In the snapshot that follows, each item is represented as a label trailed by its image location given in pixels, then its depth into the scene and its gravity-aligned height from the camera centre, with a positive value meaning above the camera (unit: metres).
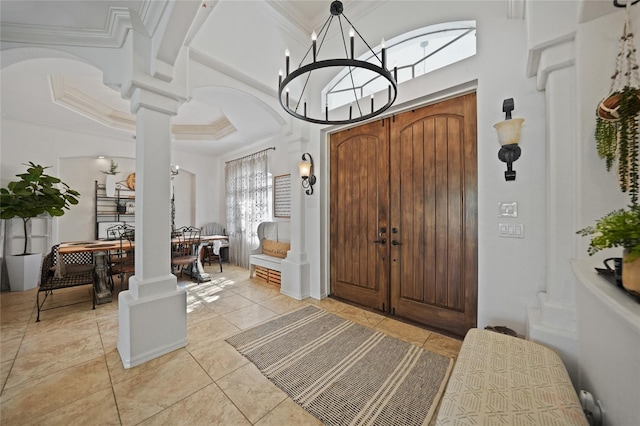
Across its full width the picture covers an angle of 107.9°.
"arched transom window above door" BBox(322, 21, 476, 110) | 2.31 +1.77
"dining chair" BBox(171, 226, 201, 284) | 3.93 -0.71
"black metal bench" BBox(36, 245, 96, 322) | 2.89 -0.84
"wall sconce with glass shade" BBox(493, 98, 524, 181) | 1.81 +0.60
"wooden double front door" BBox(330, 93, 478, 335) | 2.28 -0.02
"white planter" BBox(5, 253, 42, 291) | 3.70 -0.95
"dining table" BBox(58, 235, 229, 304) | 3.29 -0.71
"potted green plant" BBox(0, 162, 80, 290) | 2.29 +0.15
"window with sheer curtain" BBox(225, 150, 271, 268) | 5.16 +0.26
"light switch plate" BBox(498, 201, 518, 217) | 1.93 +0.03
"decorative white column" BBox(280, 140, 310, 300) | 3.42 -0.49
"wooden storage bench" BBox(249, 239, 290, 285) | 4.01 -0.85
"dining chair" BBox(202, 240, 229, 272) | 5.71 -1.03
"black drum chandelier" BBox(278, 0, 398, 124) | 1.38 +0.92
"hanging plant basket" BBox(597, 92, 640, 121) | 0.99 +0.48
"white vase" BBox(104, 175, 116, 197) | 5.14 +0.60
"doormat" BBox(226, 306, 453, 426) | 1.50 -1.26
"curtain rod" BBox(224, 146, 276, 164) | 5.00 +1.37
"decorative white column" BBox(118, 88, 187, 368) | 1.93 -0.38
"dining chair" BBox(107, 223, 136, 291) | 3.56 -0.82
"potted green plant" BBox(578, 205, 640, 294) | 0.70 -0.09
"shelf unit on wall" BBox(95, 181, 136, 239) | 5.09 +0.09
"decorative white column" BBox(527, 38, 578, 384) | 1.42 +0.04
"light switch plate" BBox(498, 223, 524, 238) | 1.91 -0.14
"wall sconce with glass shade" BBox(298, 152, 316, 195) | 3.32 +0.56
